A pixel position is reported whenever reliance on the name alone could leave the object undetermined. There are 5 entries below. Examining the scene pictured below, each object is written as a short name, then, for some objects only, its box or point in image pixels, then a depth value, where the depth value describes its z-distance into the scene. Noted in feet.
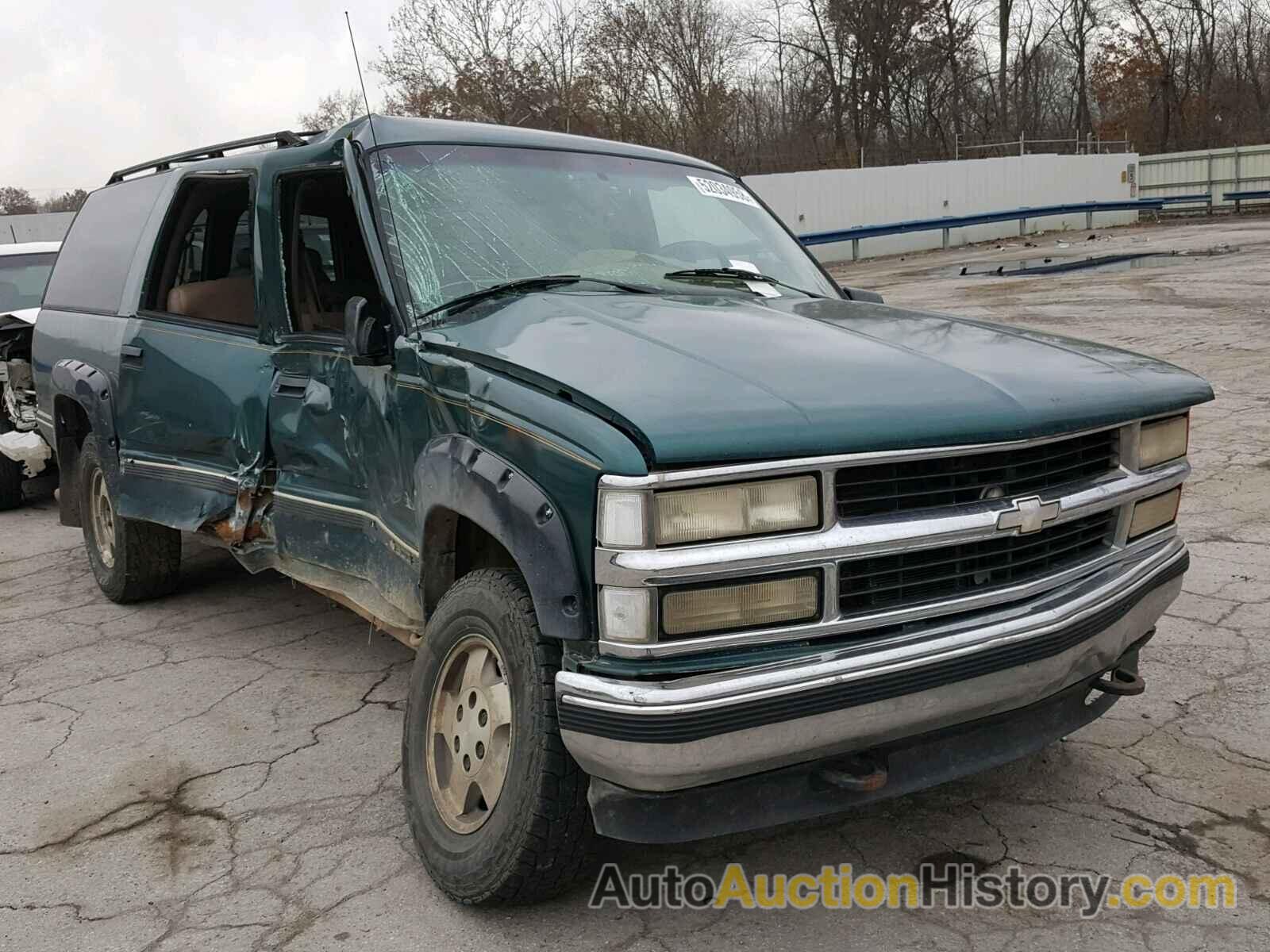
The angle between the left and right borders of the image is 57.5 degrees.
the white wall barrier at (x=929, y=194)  92.73
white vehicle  24.61
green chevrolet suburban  7.61
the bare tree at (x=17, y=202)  168.76
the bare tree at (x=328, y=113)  81.94
